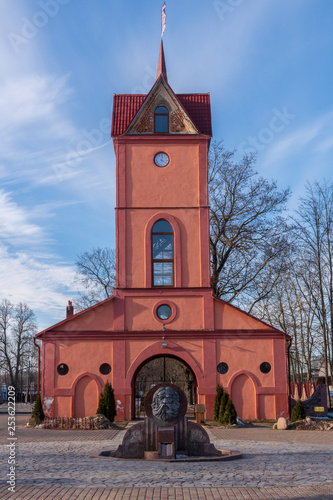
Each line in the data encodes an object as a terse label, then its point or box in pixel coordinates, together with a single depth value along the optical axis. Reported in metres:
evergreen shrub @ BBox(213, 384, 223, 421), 22.30
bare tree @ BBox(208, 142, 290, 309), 31.27
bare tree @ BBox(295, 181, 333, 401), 29.64
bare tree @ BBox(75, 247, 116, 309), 39.38
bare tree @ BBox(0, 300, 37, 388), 57.88
